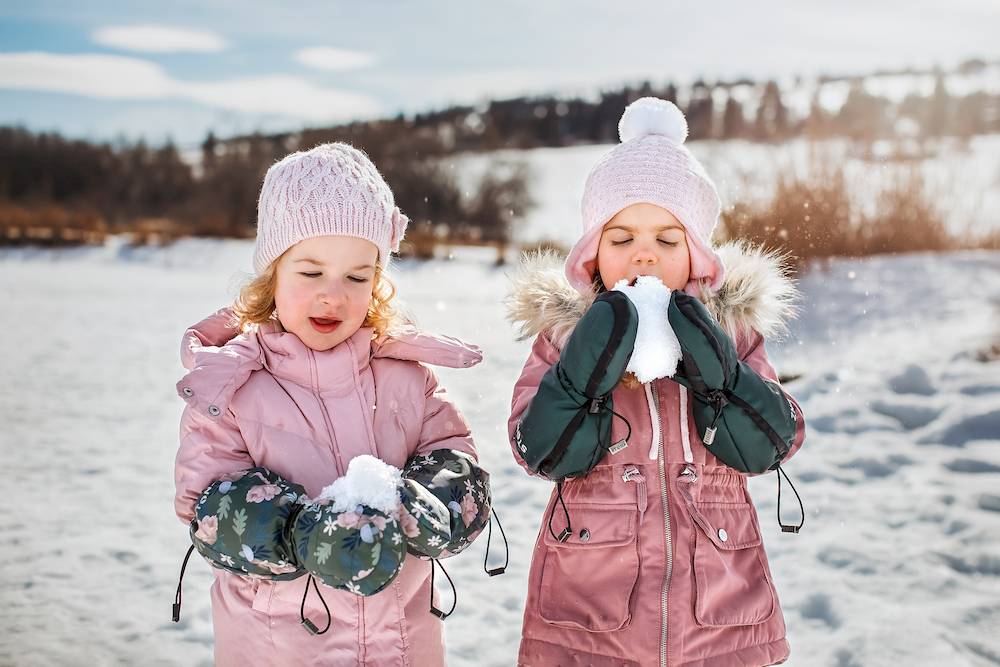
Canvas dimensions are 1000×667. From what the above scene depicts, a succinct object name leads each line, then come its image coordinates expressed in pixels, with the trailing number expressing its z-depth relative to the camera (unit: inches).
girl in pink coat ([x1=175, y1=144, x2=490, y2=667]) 78.9
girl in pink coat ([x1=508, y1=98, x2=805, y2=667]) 85.4
